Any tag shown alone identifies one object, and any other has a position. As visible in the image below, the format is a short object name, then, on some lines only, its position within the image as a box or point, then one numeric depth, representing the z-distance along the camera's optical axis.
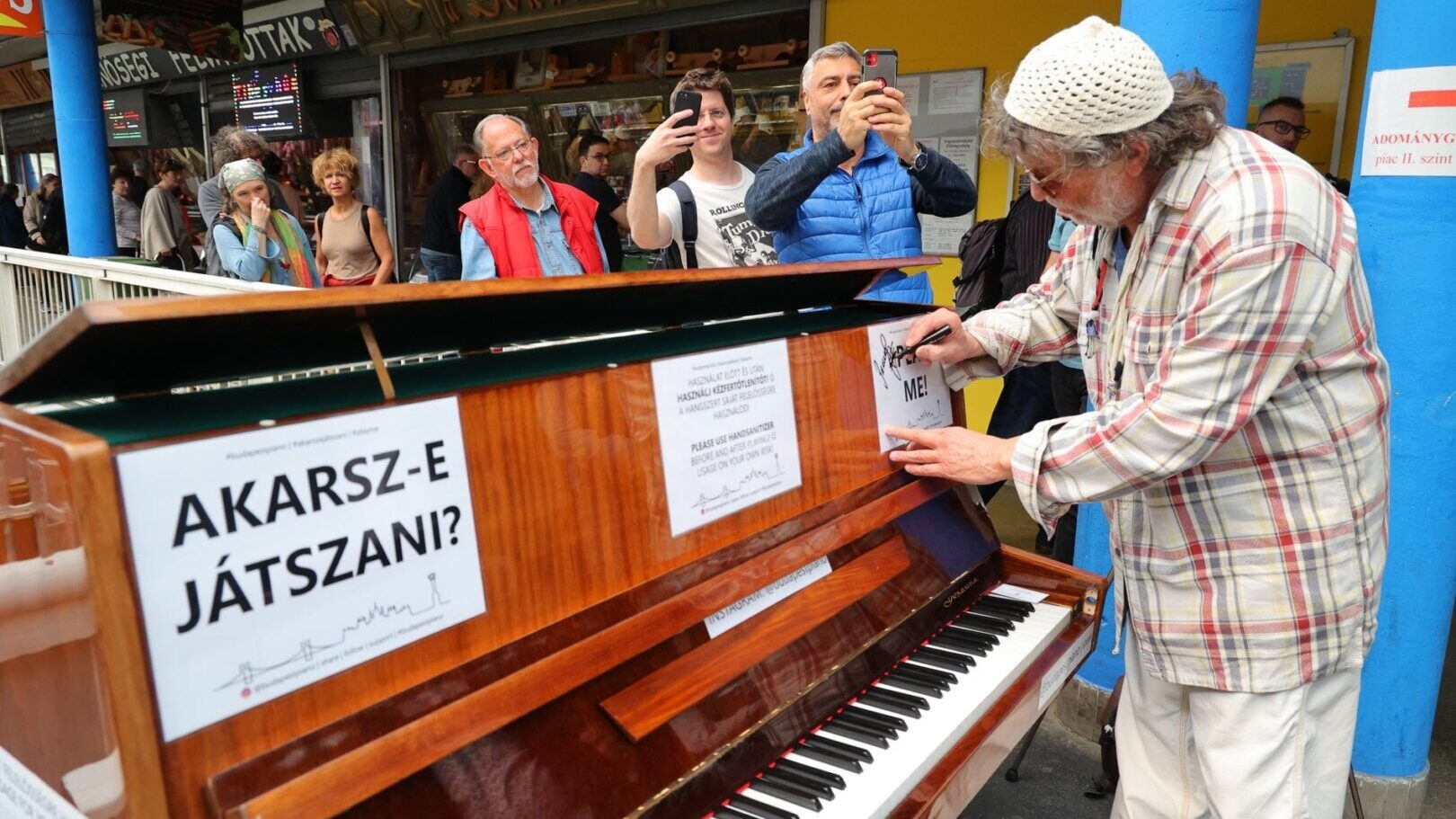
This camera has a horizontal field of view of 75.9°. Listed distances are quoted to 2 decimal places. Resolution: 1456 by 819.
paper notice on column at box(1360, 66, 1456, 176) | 2.22
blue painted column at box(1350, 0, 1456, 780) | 2.28
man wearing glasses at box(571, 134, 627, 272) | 4.73
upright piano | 0.90
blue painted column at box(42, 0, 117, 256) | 7.66
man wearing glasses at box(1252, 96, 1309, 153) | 3.88
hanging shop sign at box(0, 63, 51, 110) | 15.59
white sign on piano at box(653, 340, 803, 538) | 1.46
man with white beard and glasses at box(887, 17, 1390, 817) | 1.46
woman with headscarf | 4.27
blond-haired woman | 5.33
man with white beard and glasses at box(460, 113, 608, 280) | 3.38
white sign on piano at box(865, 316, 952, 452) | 1.95
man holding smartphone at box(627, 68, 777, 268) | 3.16
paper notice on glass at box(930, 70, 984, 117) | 5.54
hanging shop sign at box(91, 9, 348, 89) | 9.44
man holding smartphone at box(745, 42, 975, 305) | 2.79
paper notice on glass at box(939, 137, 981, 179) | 5.56
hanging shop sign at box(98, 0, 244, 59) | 8.03
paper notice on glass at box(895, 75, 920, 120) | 5.78
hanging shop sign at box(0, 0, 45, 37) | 7.65
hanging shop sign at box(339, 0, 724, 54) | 7.32
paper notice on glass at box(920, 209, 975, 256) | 5.72
